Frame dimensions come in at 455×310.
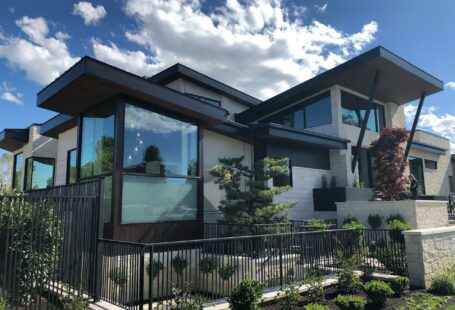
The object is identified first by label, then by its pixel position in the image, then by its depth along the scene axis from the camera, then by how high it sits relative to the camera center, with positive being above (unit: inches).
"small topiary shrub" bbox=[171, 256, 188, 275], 280.6 -38.2
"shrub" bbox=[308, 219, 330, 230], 437.1 -14.6
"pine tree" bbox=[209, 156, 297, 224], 448.5 +25.1
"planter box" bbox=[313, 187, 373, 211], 648.4 +28.3
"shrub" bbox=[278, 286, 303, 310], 251.6 -57.9
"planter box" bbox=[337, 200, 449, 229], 553.3 +1.9
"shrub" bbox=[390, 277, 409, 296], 305.1 -58.8
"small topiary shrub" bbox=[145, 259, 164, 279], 311.9 -44.6
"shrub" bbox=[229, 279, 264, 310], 230.7 -50.9
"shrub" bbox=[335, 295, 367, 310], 252.7 -61.0
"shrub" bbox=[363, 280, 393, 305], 274.5 -58.4
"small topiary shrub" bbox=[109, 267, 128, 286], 259.9 -42.8
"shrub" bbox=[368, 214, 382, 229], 570.3 -13.6
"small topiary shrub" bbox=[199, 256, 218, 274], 279.4 -38.4
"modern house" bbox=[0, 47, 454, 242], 374.6 +115.3
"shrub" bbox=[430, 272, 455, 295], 316.2 -61.4
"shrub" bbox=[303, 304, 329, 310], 232.8 -58.6
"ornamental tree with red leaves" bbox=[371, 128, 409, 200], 662.5 +83.3
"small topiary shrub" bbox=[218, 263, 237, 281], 291.9 -44.8
